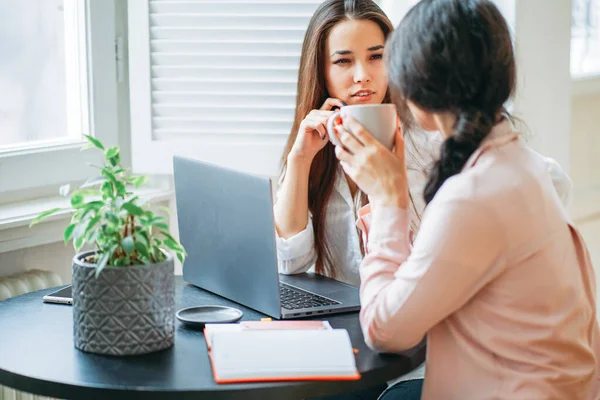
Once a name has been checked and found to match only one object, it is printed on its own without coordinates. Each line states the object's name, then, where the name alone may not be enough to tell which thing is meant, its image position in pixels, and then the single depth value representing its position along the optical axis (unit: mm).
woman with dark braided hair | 2023
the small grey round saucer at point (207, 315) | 2247
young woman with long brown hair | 2712
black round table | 1994
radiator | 2773
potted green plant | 2072
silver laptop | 2282
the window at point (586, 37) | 4216
